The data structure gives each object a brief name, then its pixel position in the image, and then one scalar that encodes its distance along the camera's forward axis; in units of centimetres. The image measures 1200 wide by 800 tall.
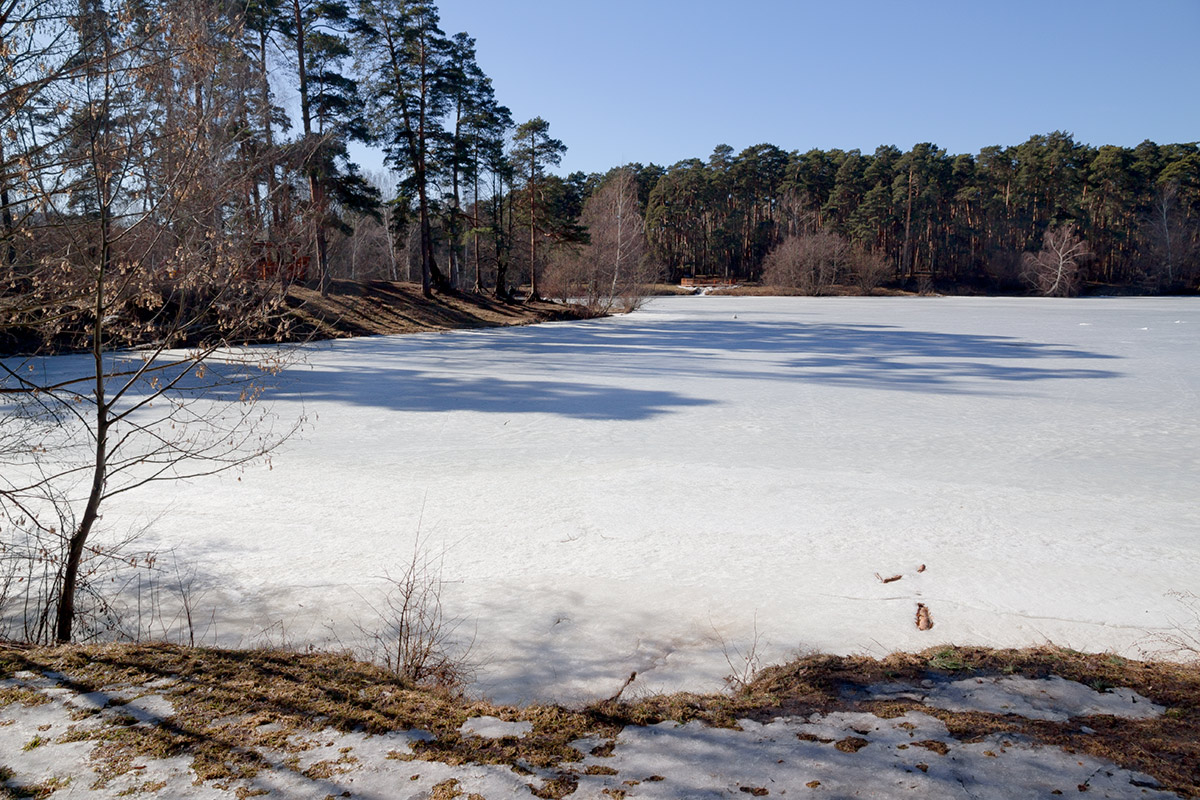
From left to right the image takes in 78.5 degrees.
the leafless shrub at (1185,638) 396
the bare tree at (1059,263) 5828
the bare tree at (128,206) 324
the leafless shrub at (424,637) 345
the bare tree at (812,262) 6272
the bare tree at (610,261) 3656
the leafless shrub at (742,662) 360
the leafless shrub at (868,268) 6388
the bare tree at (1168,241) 6138
